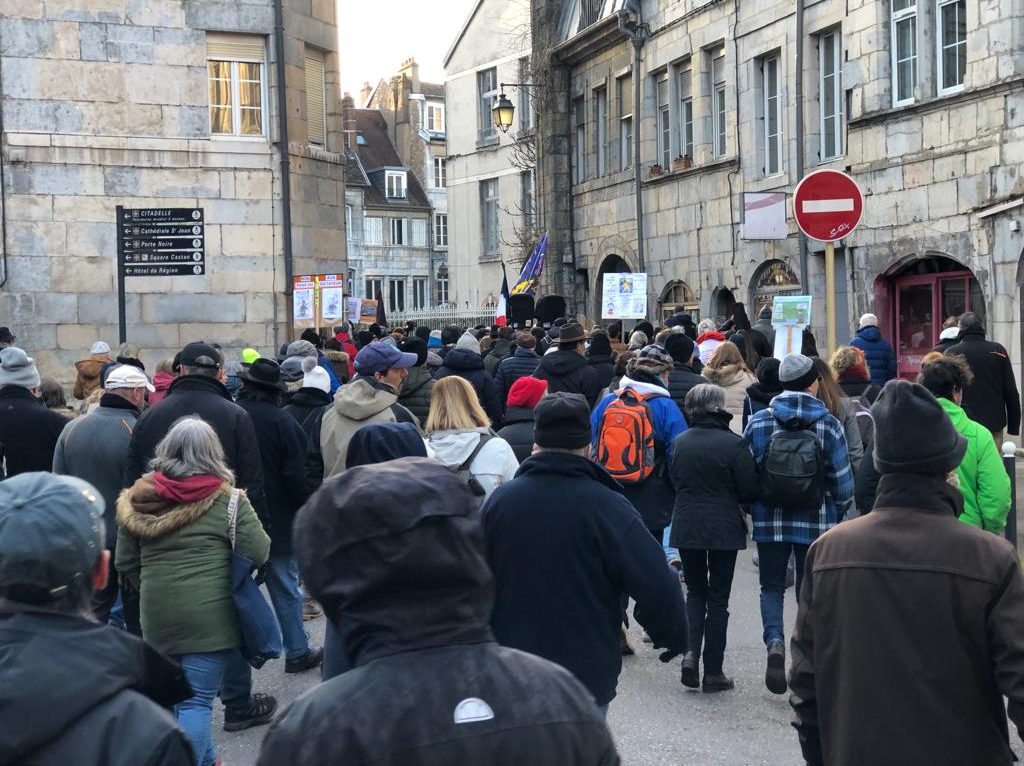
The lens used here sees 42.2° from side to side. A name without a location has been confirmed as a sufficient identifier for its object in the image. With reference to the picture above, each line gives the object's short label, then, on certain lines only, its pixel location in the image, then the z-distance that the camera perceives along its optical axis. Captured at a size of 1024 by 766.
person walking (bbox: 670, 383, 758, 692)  6.91
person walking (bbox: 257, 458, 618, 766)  2.13
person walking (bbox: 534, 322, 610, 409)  10.99
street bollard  8.08
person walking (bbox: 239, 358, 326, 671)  7.50
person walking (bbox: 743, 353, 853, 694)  6.79
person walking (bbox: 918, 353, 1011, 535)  5.90
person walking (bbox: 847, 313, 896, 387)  12.55
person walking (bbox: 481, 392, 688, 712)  4.27
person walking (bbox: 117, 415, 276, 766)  5.32
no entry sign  10.12
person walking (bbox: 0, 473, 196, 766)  2.42
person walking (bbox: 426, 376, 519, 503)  6.25
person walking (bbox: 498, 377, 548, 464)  7.73
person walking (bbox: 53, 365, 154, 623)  6.96
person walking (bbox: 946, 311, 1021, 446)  11.34
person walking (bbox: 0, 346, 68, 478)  7.98
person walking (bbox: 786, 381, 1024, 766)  3.35
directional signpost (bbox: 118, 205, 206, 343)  14.70
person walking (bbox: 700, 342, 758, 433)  9.86
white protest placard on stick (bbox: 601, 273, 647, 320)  18.61
